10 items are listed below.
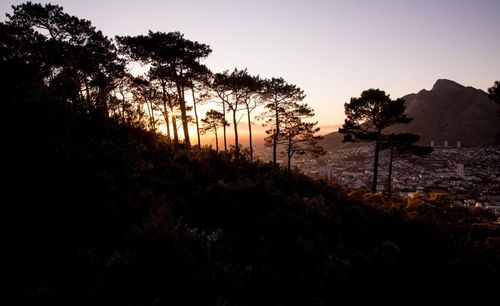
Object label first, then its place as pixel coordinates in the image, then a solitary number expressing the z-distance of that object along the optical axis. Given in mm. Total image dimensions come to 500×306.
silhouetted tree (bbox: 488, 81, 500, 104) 15375
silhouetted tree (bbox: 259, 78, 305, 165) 28172
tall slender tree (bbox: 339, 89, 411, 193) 23922
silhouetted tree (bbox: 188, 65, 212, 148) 24547
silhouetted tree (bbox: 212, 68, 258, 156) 26594
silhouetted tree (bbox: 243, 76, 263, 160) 26994
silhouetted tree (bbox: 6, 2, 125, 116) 18766
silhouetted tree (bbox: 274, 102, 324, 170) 29625
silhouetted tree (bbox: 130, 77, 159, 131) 25927
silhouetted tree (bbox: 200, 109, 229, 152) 29109
